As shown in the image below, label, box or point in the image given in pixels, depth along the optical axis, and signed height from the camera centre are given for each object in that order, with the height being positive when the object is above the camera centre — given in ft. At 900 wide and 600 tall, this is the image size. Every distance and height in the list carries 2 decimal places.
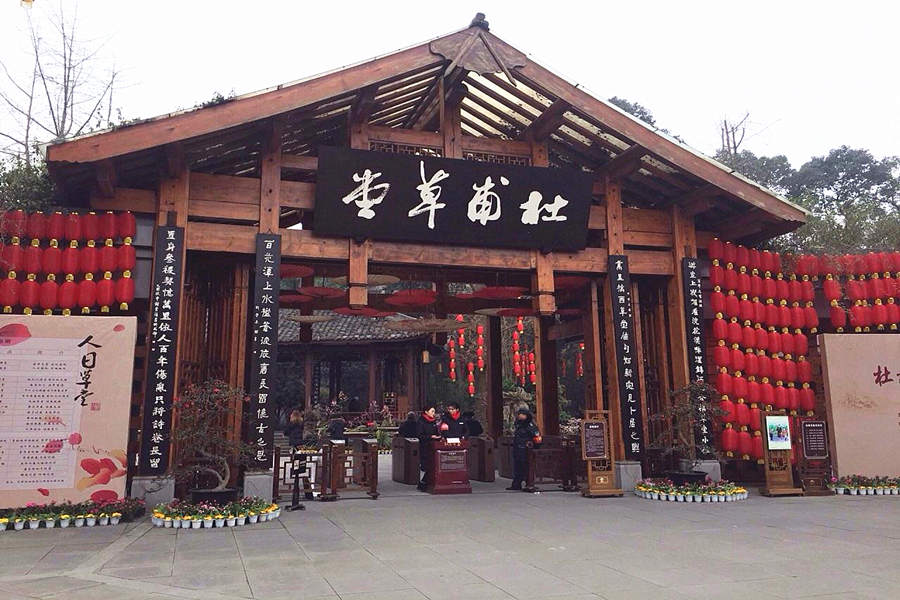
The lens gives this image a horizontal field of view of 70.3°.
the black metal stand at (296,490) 27.73 -3.48
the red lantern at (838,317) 36.96 +4.99
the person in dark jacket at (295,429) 43.78 -1.33
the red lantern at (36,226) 27.37 +7.88
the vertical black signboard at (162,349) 26.81 +2.61
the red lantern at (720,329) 34.37 +4.06
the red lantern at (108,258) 27.81 +6.59
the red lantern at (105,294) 27.55 +4.99
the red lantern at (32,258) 26.91 +6.43
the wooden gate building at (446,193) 28.99 +10.53
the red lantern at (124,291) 27.73 +5.14
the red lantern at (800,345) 36.35 +3.36
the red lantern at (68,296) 27.25 +4.89
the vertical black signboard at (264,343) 28.09 +2.98
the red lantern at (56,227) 27.68 +7.94
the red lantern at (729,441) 33.37 -1.83
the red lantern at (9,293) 26.32 +4.85
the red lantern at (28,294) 26.73 +4.88
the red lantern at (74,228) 27.91 +7.93
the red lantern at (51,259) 27.30 +6.44
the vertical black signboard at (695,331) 33.24 +3.94
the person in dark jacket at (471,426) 40.70 -1.13
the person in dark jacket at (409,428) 38.58 -1.17
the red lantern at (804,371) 36.11 +1.88
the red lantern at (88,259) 27.61 +6.50
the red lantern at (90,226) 27.99 +8.02
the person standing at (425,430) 36.01 -1.22
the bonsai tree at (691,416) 31.81 -0.50
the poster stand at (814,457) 32.99 -2.68
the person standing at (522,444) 34.65 -1.95
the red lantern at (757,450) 33.96 -2.35
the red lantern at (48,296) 27.04 +4.85
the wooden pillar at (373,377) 75.20 +3.73
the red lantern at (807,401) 35.91 +0.21
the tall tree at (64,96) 52.42 +25.88
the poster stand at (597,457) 31.73 -2.46
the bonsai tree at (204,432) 25.36 -0.87
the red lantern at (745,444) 33.65 -2.01
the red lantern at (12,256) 26.66 +6.44
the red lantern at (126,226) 28.32 +8.13
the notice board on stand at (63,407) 24.81 +0.20
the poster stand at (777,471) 32.50 -3.33
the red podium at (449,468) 33.55 -3.12
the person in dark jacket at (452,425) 34.60 -0.90
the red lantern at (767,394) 34.73 +0.60
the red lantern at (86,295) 27.35 +4.93
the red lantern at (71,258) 27.43 +6.50
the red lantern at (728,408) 33.24 -0.15
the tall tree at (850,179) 104.27 +38.21
